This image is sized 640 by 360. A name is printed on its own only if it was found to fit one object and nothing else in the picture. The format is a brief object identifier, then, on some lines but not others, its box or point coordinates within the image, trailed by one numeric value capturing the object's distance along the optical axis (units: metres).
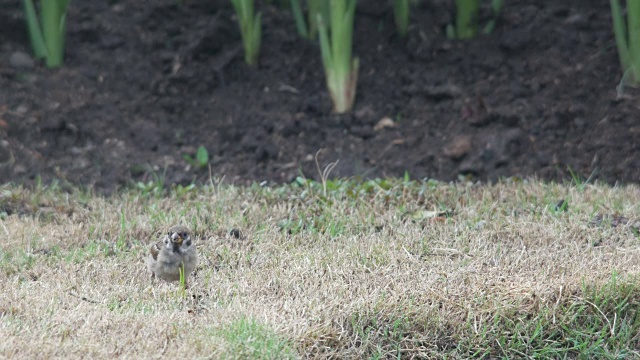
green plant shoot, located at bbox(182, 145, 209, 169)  12.89
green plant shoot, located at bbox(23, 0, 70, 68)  13.78
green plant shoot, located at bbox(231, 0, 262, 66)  13.98
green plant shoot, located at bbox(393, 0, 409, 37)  14.66
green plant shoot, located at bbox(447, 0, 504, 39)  14.50
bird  8.59
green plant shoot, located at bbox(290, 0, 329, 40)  14.13
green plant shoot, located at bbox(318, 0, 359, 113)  13.27
